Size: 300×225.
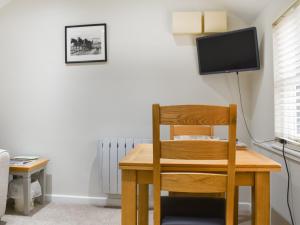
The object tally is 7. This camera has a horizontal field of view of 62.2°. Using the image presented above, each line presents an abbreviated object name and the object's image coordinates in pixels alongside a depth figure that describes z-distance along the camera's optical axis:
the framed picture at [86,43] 2.85
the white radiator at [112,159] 2.70
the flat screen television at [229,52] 2.34
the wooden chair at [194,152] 1.14
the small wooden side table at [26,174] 2.49
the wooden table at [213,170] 1.33
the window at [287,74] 1.80
